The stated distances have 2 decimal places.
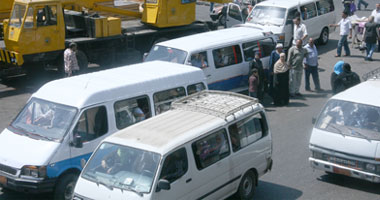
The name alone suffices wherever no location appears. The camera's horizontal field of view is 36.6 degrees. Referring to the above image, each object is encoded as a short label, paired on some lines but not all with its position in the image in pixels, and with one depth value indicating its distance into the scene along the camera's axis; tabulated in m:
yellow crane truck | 16.91
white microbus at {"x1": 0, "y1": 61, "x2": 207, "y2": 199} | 9.10
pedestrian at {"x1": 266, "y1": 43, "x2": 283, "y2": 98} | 15.73
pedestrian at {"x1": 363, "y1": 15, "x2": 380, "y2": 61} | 20.22
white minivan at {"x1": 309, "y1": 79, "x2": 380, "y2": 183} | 9.95
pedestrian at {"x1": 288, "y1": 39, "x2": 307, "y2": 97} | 16.20
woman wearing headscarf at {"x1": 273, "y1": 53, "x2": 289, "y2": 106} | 15.45
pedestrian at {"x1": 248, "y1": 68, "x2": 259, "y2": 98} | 14.83
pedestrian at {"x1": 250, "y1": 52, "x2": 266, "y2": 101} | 15.17
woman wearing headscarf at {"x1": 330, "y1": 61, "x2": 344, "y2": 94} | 13.97
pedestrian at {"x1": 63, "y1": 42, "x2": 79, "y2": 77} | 15.72
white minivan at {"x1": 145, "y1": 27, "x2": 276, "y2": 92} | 14.40
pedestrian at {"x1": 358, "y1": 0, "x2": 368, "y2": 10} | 31.17
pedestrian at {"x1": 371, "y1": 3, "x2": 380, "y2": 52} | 21.73
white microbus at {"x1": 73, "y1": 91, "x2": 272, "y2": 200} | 7.95
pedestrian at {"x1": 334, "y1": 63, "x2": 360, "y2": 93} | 13.73
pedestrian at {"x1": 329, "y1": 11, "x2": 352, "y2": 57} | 20.47
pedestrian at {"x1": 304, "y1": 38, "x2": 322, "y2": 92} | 16.83
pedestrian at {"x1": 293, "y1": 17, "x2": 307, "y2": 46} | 19.42
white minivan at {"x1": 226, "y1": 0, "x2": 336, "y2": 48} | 20.28
